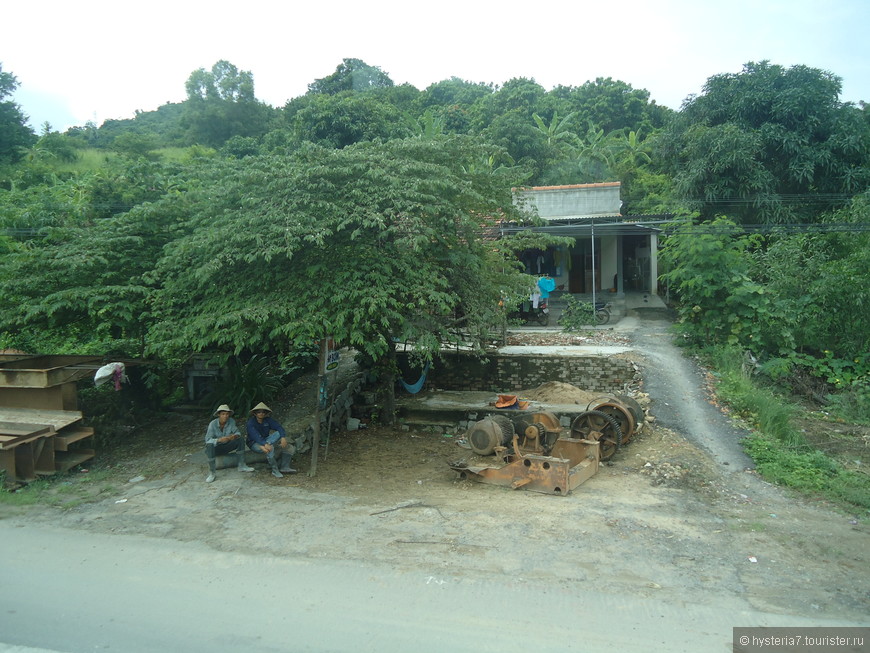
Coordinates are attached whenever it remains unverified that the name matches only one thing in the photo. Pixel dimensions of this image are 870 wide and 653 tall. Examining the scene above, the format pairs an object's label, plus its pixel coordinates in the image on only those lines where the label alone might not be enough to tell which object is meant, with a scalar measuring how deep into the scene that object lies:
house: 20.89
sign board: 9.79
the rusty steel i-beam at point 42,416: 9.34
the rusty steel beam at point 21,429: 8.89
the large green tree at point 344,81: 43.38
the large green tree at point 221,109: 41.72
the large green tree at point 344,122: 27.06
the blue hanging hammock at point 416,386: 14.45
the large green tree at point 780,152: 21.05
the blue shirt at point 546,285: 20.22
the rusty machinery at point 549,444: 8.59
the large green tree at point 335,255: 8.76
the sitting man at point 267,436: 9.36
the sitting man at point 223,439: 9.23
